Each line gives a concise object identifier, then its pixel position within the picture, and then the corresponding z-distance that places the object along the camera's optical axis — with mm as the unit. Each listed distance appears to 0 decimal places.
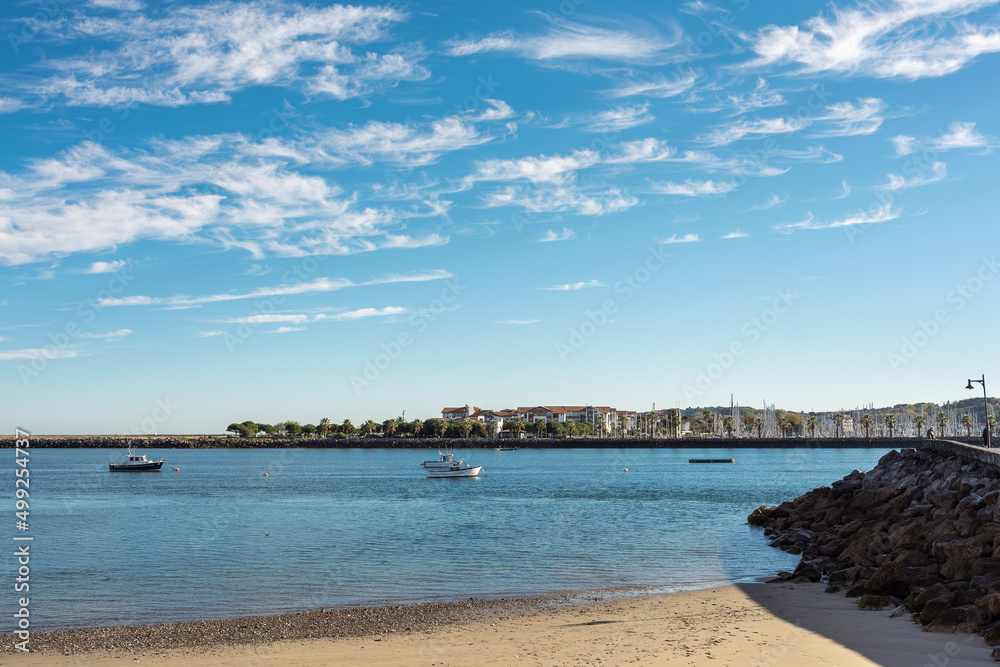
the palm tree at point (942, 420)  191250
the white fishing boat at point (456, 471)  87062
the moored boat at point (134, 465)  104375
